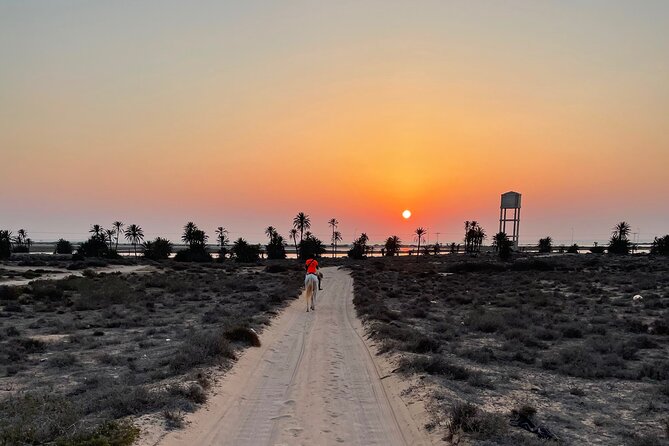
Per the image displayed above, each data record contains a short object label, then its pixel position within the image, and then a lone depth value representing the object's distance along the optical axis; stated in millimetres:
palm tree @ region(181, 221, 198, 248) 114575
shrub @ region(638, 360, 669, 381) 13070
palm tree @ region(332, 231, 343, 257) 184650
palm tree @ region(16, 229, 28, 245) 160588
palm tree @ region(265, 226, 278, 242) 139675
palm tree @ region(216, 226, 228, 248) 149875
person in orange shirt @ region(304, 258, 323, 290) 25047
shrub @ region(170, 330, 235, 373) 12008
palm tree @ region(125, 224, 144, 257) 142250
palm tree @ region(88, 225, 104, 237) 134575
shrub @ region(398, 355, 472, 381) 12031
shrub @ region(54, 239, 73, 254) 135875
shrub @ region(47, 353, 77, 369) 13950
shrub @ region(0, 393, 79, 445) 6793
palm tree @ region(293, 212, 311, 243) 146875
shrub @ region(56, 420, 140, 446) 6508
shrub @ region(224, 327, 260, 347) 15297
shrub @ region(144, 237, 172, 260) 111831
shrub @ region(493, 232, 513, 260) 87500
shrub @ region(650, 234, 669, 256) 98138
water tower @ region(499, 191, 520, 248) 106625
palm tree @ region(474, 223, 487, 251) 145200
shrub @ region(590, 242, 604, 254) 114300
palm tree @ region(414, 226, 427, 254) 151925
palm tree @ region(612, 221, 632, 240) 129325
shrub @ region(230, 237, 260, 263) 103500
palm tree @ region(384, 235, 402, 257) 163250
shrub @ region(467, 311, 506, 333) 21109
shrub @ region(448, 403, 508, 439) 7711
